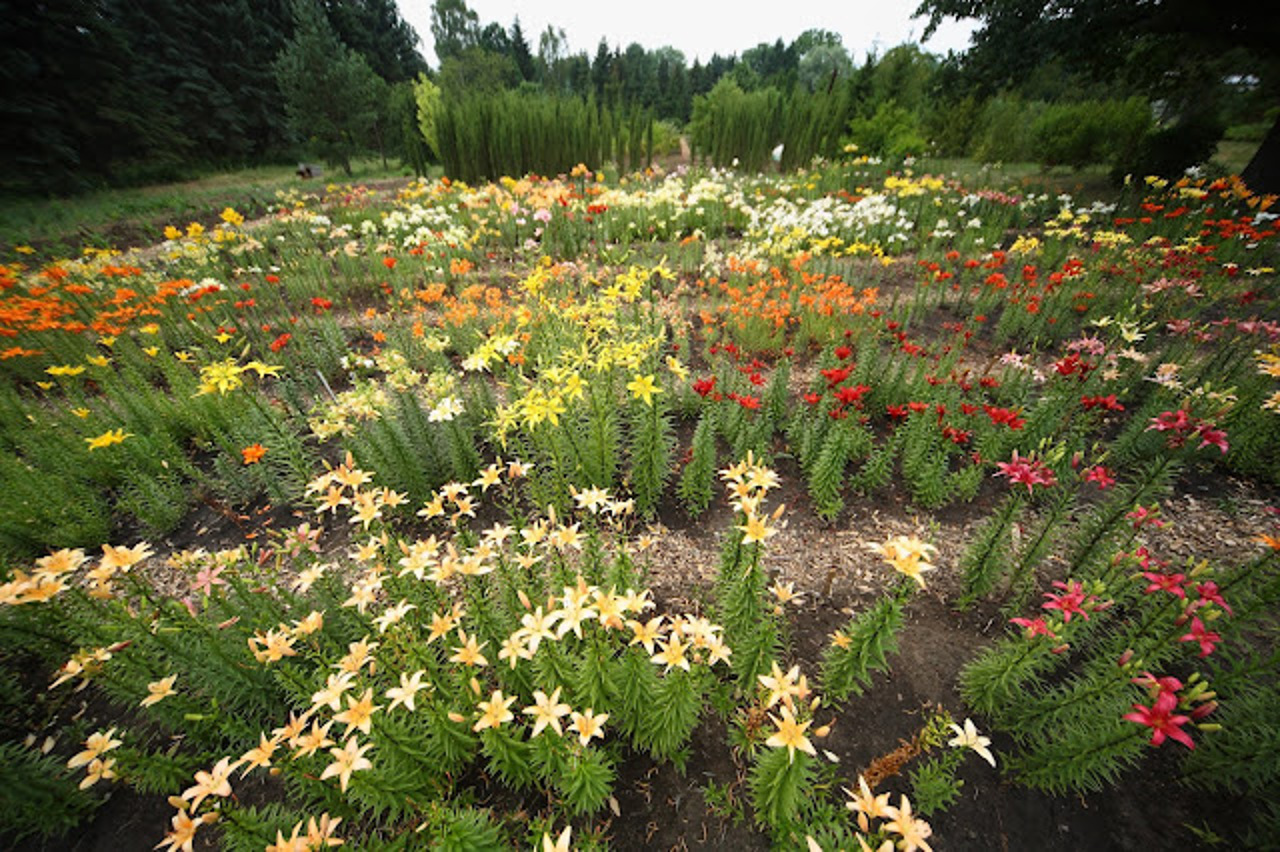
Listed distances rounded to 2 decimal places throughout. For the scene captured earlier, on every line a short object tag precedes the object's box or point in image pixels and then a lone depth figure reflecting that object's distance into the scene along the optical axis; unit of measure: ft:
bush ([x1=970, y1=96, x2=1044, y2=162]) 61.16
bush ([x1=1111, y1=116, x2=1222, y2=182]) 38.22
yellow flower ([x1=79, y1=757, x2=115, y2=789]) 5.74
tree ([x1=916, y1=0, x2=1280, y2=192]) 31.33
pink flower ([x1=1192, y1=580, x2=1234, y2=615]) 5.94
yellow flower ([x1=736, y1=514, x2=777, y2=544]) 6.35
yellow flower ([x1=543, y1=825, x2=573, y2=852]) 4.82
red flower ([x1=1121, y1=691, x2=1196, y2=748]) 4.99
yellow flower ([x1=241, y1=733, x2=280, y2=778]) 5.18
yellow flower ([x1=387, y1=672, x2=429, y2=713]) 5.69
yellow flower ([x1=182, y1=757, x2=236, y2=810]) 4.88
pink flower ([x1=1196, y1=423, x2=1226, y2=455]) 8.13
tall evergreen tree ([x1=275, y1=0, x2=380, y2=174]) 85.71
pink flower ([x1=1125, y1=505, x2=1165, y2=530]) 7.52
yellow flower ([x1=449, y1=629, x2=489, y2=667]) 6.01
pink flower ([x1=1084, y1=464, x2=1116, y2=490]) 8.01
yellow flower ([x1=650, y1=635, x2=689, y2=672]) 6.01
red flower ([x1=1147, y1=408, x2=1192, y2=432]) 8.40
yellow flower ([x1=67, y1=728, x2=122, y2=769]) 5.62
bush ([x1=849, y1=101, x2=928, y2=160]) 56.08
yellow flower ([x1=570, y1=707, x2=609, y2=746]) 5.49
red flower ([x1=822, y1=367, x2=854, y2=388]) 10.84
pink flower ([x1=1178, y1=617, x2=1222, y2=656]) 5.68
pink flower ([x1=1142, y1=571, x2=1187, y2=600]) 6.30
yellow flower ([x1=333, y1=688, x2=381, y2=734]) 5.34
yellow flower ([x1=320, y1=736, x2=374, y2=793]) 5.06
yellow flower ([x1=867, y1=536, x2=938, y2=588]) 5.98
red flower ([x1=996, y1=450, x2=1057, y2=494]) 8.05
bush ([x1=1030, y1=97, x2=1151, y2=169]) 44.91
